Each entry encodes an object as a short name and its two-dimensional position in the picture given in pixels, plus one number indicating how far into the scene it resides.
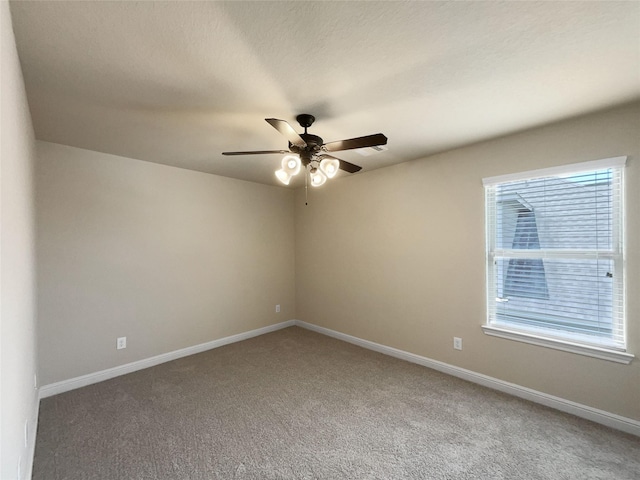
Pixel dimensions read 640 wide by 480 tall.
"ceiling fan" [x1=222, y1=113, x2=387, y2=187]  1.93
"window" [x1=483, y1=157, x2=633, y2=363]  2.24
